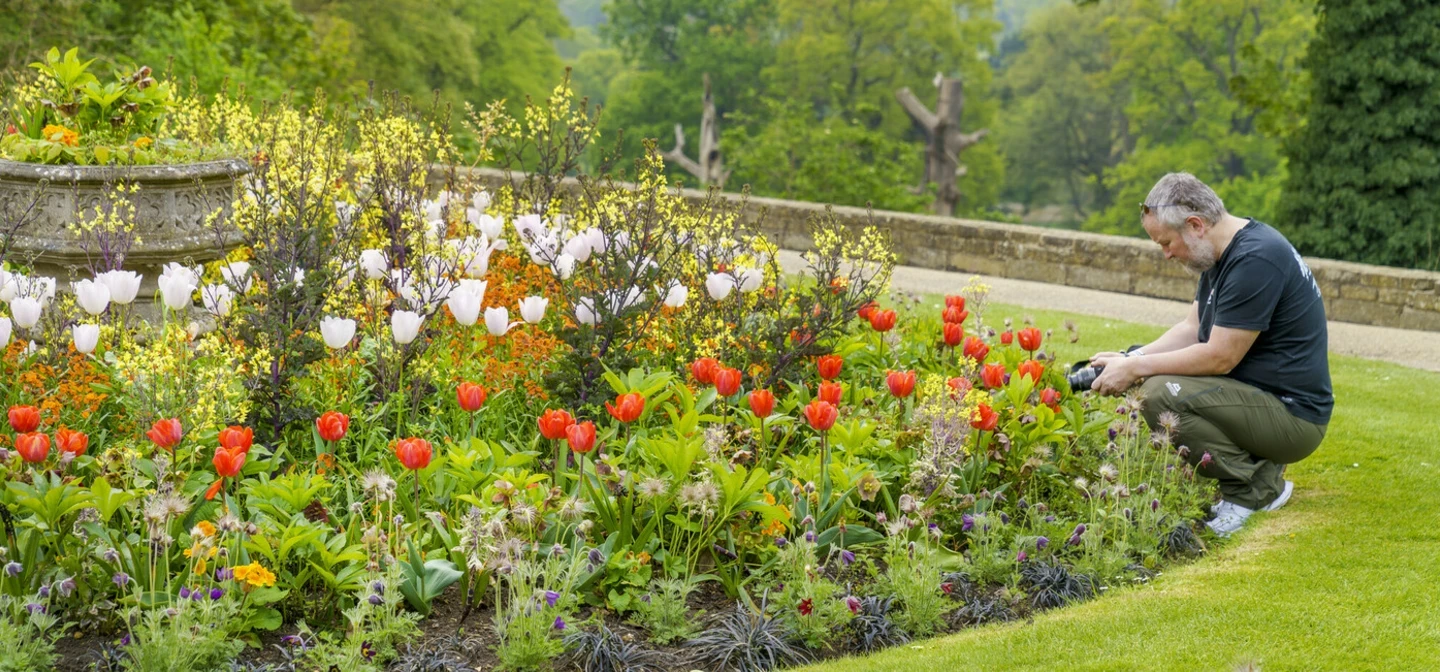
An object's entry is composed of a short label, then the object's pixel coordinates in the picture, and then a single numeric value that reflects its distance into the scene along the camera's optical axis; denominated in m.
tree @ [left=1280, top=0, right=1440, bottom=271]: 13.25
